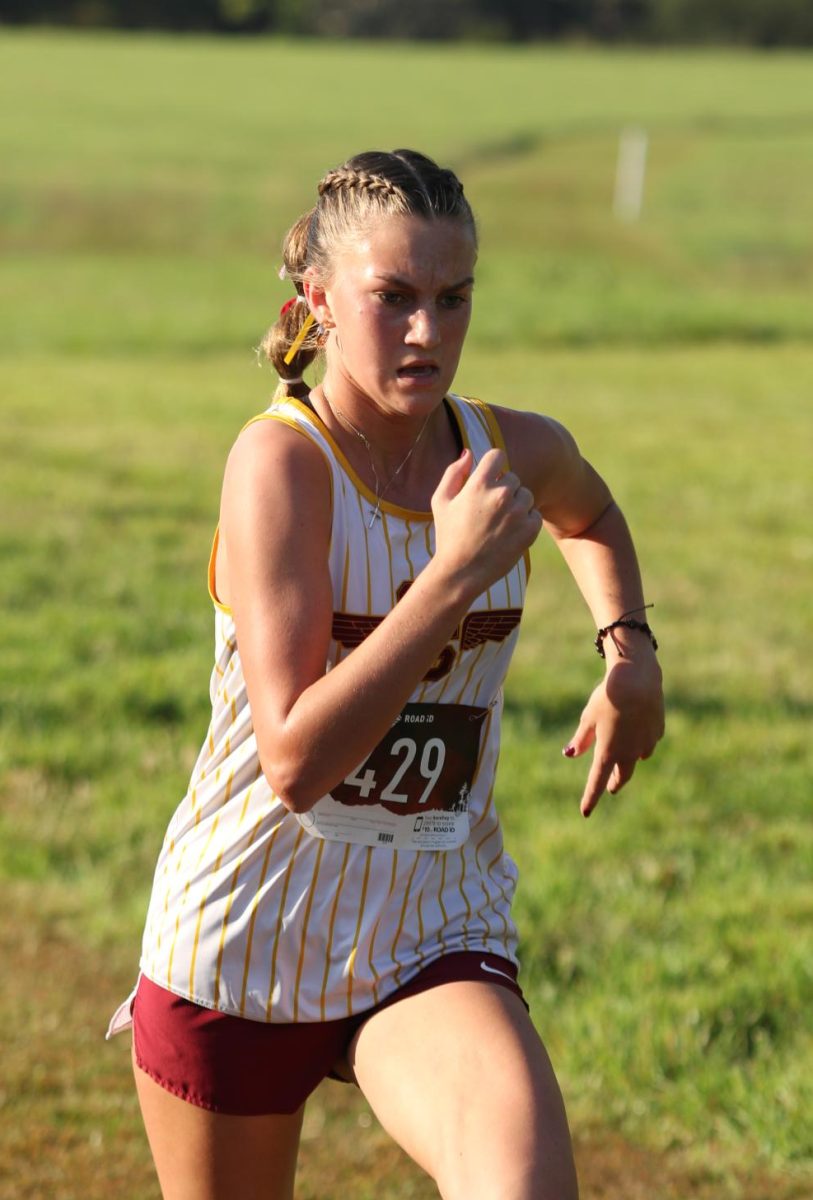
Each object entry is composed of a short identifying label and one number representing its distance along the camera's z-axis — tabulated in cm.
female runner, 489
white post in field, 6944
